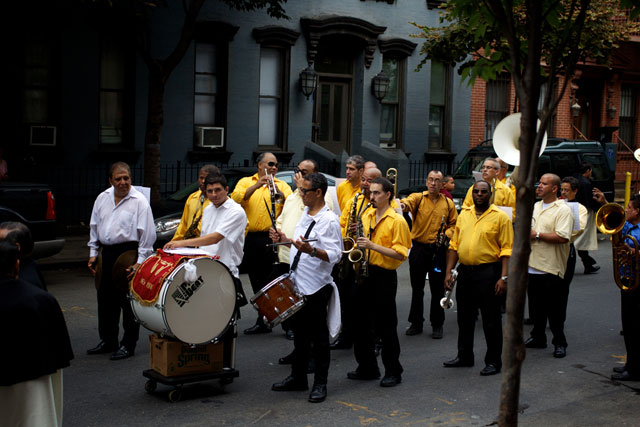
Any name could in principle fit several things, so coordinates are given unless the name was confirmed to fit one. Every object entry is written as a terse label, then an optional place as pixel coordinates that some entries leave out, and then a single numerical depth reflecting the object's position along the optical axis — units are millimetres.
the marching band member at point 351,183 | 9656
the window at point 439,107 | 24750
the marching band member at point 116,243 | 8430
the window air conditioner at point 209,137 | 20109
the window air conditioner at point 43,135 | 17734
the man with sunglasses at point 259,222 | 9578
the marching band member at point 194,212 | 8270
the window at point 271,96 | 21453
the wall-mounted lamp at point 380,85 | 22766
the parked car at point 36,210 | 11430
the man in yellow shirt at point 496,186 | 10906
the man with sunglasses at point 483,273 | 8172
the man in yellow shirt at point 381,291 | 7707
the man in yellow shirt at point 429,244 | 9906
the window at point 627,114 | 30562
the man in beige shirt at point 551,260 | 9133
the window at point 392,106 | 23797
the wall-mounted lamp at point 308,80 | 21344
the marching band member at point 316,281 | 7176
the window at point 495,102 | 25875
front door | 22672
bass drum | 6715
